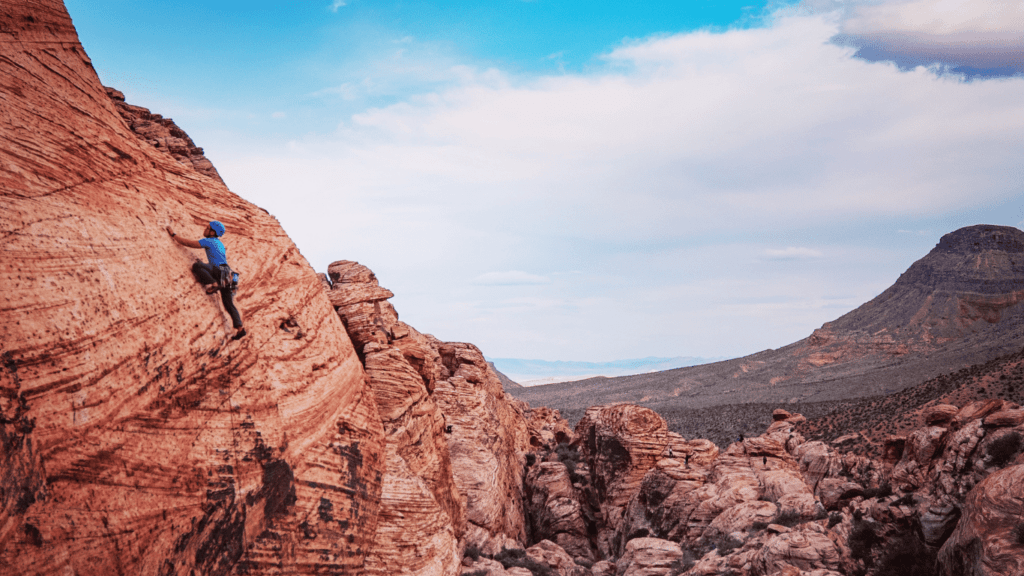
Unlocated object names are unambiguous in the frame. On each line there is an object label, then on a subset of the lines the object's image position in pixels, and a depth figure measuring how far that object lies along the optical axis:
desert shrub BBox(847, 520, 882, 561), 20.14
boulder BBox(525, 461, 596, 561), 32.28
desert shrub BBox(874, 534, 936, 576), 18.95
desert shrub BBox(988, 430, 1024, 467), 18.66
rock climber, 11.54
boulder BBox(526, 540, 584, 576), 24.48
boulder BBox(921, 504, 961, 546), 18.81
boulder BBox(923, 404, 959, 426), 23.59
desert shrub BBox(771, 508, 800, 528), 23.72
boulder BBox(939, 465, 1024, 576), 14.90
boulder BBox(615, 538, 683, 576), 23.95
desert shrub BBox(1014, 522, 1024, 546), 14.92
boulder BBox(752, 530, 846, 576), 19.95
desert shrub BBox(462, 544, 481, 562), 21.83
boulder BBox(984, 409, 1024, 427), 19.52
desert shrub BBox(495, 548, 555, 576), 22.86
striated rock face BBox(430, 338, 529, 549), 25.05
